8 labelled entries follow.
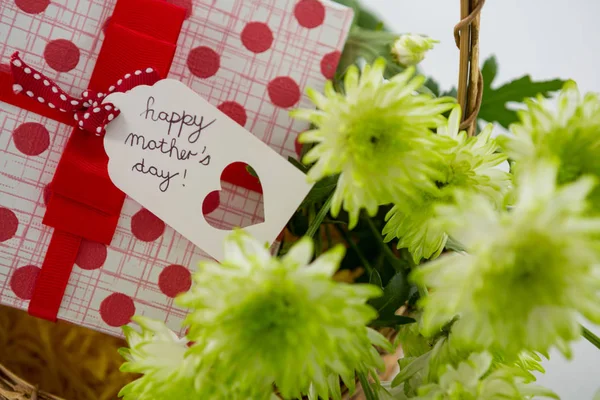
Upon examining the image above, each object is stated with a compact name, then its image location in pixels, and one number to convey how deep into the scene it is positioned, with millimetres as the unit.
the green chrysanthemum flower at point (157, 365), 406
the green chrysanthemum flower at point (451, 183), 426
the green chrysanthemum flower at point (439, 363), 424
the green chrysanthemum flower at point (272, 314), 385
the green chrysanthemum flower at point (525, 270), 368
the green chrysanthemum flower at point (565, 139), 398
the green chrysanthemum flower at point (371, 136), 406
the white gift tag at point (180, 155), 473
